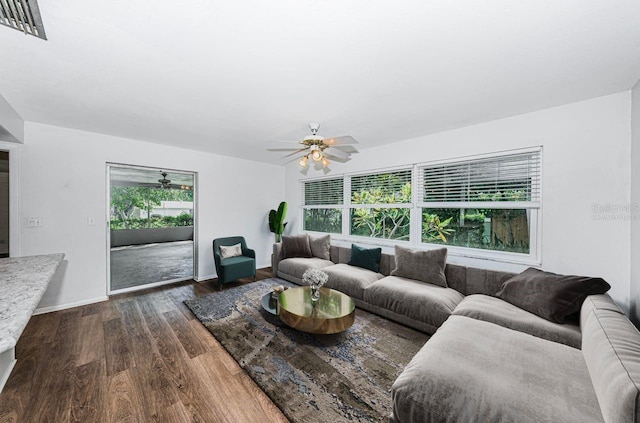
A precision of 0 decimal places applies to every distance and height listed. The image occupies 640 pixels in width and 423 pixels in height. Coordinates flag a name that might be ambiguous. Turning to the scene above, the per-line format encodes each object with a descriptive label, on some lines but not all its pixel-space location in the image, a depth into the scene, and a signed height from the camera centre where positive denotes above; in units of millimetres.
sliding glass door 5418 -574
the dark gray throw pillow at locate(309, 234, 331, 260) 4457 -683
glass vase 2805 -964
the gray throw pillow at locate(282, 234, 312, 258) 4559 -712
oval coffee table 2289 -1033
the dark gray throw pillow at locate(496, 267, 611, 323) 1965 -714
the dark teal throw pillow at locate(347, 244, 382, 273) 3668 -738
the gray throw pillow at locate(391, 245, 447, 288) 3004 -702
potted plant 5406 -203
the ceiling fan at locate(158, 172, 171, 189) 6866 +806
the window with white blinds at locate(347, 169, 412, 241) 3928 +103
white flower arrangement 2801 -787
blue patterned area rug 1677 -1337
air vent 1232 +1044
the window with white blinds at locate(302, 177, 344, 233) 4922 +130
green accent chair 3951 -921
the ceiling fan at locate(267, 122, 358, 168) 2553 +750
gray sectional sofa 1072 -900
